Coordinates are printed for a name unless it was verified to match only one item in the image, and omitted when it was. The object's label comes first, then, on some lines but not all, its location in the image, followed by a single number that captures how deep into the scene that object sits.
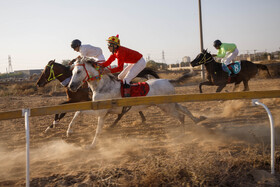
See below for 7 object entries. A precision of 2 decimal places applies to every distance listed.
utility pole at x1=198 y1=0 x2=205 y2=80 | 16.58
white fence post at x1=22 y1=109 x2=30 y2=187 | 2.74
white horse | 4.91
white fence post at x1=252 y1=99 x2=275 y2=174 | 3.06
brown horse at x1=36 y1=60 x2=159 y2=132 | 6.47
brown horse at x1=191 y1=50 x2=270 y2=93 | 8.98
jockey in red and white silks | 5.20
